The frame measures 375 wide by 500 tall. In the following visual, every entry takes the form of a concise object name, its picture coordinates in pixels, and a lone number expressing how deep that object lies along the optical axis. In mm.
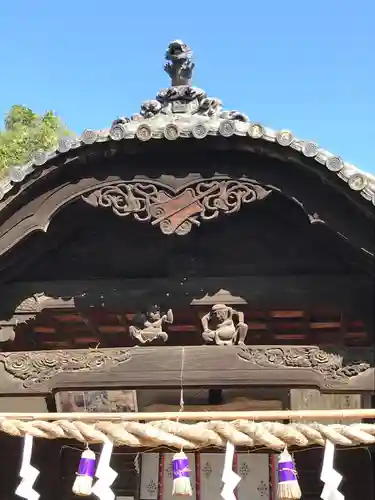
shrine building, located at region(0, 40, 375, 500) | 3549
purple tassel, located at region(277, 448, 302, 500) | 3045
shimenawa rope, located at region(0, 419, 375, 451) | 3113
